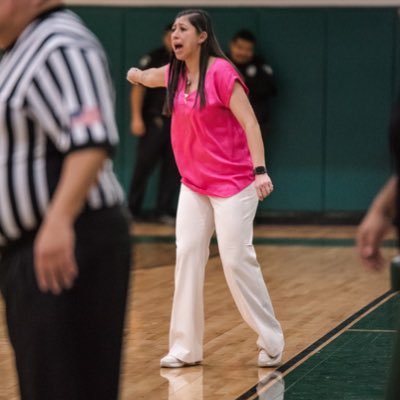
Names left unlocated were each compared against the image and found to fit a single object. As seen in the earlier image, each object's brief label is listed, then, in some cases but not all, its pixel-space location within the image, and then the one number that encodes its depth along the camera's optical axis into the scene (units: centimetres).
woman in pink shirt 1235
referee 596
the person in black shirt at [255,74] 2814
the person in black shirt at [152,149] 2878
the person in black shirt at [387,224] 695
